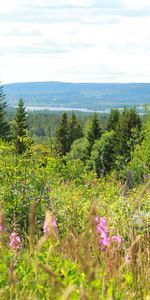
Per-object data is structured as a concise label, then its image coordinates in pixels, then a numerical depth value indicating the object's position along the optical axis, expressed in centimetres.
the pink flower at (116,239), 271
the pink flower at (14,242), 312
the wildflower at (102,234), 264
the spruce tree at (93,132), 6281
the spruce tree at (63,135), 7061
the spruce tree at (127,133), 5550
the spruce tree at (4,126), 5766
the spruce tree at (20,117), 5878
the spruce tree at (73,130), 7638
